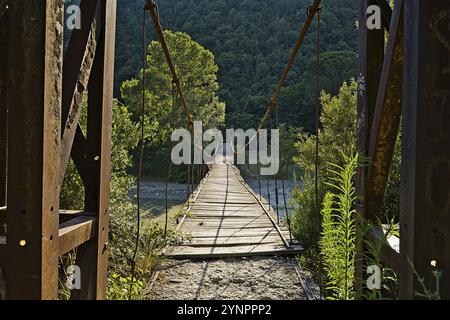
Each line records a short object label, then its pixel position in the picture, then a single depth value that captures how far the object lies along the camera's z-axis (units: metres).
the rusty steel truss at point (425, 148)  0.74
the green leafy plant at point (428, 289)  0.67
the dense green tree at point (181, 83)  14.88
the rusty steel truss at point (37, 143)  0.77
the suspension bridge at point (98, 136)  0.75
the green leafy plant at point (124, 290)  1.62
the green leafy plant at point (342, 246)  0.98
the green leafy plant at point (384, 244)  1.02
